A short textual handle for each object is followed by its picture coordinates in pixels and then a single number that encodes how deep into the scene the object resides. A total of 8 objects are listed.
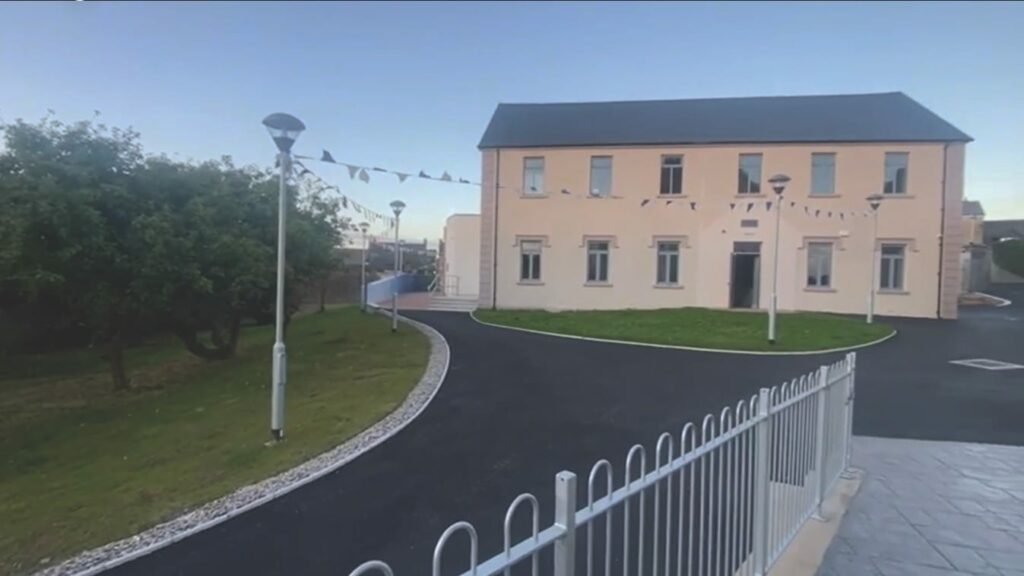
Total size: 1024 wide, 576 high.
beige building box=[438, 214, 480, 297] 27.83
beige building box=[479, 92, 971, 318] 20.64
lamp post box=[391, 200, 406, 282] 19.28
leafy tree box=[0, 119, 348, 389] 8.61
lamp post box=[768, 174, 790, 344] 13.58
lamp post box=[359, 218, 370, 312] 22.33
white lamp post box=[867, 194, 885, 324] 18.00
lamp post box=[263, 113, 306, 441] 6.94
